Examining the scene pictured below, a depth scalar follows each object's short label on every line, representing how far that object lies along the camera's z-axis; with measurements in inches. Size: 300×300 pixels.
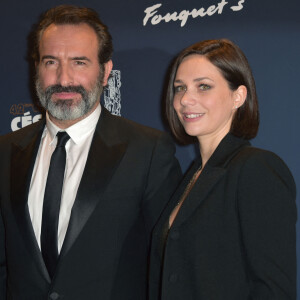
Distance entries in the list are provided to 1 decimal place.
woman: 51.0
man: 67.6
